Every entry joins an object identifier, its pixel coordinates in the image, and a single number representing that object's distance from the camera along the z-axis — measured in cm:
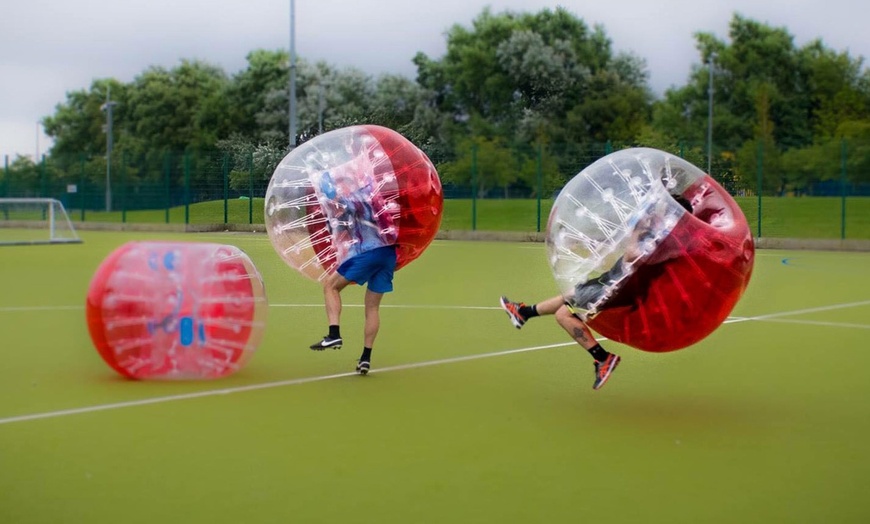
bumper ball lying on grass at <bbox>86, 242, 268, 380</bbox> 810
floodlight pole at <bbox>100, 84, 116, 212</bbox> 4158
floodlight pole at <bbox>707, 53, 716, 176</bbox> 5612
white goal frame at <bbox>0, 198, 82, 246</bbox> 2912
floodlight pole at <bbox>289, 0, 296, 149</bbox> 3482
